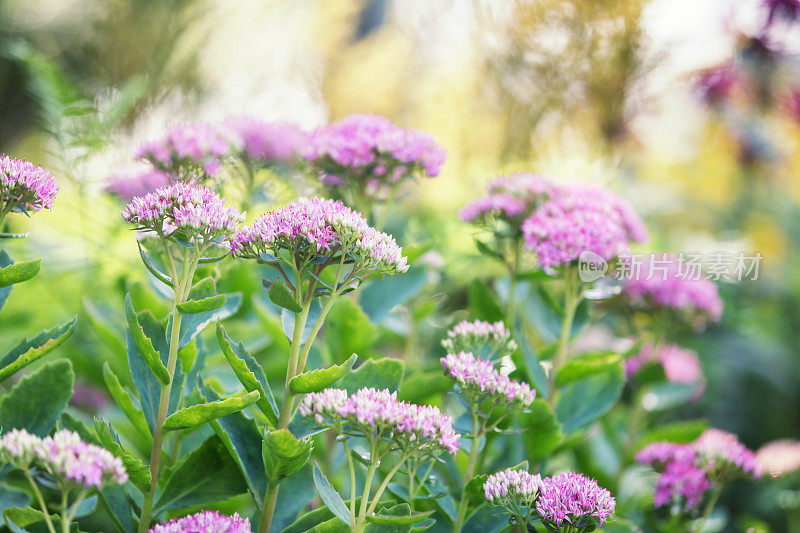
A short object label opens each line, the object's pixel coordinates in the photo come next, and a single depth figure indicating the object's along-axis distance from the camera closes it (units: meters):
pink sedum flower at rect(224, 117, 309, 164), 1.68
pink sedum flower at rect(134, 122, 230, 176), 1.56
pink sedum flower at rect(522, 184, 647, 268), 1.53
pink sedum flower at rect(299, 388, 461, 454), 1.33
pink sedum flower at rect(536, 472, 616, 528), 1.36
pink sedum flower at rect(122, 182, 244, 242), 1.35
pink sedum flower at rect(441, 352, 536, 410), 1.40
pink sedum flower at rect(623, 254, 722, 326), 1.76
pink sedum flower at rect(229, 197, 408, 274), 1.36
